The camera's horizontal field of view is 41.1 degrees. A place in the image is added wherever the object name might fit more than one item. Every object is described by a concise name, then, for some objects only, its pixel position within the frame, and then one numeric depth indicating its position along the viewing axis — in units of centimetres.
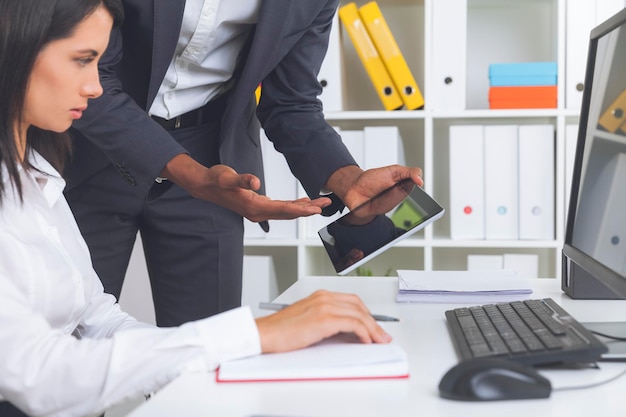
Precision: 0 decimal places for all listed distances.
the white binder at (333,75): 260
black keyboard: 86
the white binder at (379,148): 257
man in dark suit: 155
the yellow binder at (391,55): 254
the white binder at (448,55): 254
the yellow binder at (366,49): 256
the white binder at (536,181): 253
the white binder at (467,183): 256
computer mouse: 75
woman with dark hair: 86
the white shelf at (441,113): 256
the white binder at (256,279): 267
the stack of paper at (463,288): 133
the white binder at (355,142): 259
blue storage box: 254
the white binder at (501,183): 254
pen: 110
